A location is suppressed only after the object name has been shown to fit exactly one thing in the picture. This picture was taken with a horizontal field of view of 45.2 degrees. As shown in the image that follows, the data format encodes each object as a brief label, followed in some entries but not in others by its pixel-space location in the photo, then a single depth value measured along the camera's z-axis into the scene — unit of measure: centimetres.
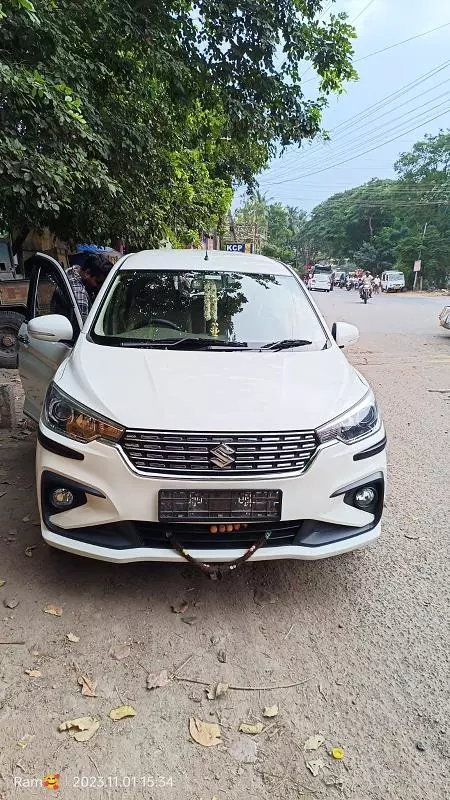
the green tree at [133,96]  472
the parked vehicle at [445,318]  1288
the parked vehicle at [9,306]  873
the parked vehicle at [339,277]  5559
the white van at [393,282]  4412
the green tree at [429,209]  4709
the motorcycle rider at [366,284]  2741
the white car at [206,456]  240
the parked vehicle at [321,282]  4144
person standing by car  490
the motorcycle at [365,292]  2733
